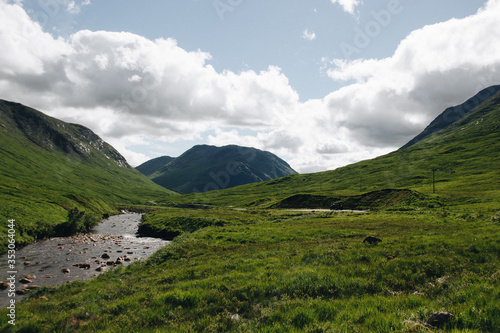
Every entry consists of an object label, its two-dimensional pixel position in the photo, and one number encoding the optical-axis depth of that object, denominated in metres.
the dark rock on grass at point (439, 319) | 7.39
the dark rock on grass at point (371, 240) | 21.55
